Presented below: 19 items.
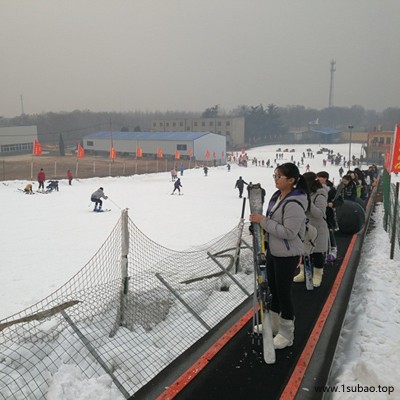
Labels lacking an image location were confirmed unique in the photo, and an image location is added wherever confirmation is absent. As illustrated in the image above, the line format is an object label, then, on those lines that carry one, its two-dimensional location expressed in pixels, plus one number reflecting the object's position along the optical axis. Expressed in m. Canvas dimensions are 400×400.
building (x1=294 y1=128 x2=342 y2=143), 113.31
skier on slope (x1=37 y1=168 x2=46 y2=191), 25.06
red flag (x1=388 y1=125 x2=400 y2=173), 9.25
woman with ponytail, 3.69
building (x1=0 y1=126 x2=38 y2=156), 73.69
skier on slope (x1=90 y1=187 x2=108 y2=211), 17.91
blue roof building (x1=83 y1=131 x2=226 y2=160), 61.76
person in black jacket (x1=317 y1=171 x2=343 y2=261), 6.98
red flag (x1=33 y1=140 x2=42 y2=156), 32.61
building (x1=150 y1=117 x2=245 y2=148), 103.38
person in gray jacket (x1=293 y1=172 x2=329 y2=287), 5.61
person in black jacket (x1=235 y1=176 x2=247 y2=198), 23.39
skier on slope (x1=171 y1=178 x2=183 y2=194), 24.45
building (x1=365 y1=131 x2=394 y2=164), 66.00
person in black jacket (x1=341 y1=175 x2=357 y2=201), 10.00
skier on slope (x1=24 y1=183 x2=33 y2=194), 24.39
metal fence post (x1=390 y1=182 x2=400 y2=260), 7.56
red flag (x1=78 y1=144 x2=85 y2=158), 35.46
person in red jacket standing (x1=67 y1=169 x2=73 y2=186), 29.20
